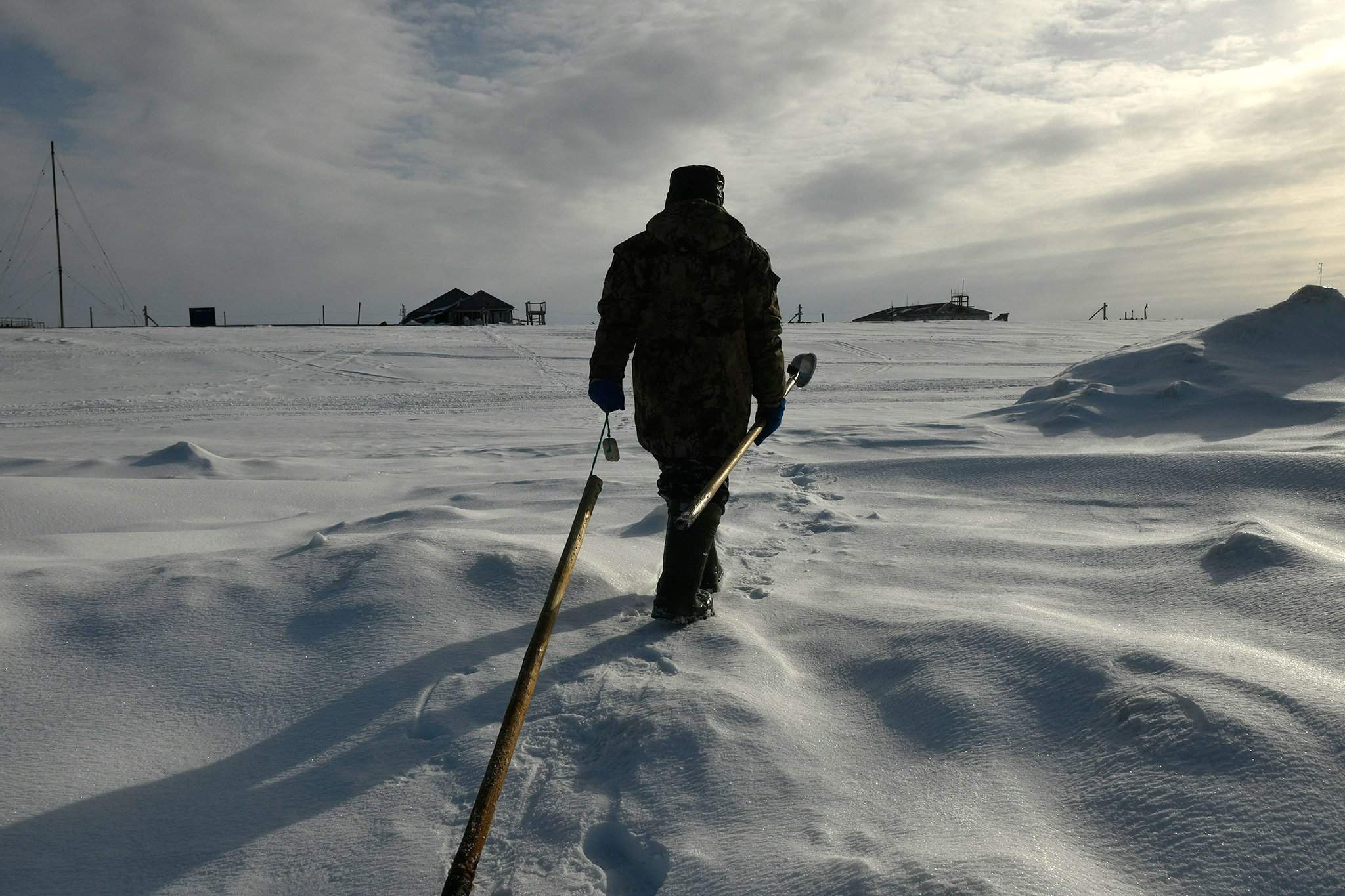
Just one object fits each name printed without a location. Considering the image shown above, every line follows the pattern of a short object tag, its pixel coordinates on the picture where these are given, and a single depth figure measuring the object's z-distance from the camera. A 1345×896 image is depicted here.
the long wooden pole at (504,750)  1.43
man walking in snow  2.87
